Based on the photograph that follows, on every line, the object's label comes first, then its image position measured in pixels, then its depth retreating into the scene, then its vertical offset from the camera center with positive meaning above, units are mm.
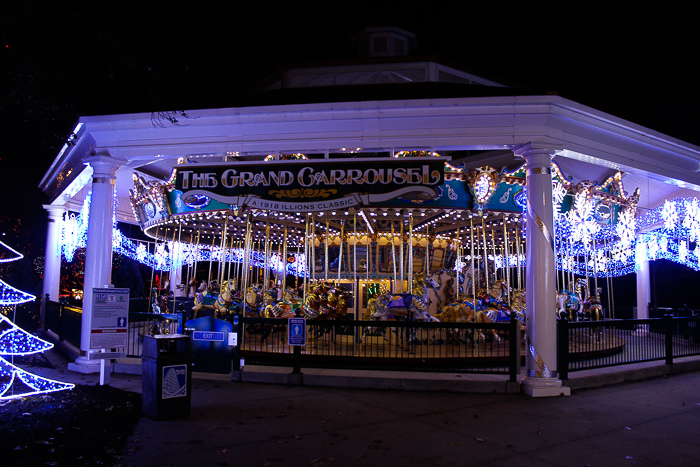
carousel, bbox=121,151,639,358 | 9484 +1750
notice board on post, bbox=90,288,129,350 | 7574 -574
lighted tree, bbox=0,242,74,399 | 6938 -982
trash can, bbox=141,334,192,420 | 6305 -1234
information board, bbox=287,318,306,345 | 9039 -889
